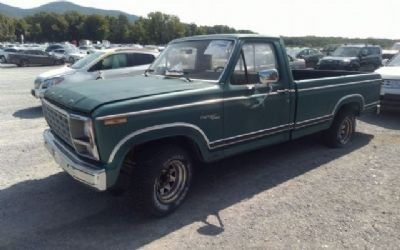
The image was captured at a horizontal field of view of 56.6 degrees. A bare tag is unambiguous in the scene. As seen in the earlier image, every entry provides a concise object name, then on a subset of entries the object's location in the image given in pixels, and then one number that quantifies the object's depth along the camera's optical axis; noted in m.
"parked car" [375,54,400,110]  9.48
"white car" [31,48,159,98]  10.05
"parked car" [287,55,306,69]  18.92
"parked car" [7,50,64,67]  30.08
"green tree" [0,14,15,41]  94.50
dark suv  19.23
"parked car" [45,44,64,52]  36.57
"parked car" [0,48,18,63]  31.42
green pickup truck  3.68
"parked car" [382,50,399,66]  24.10
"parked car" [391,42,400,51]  26.61
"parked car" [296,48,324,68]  26.84
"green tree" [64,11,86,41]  109.38
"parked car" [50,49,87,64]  32.35
